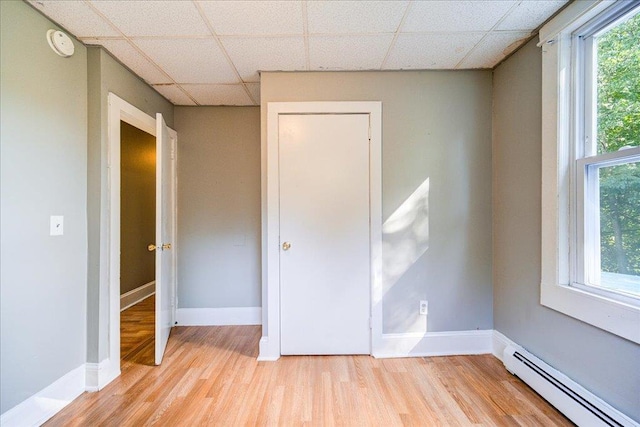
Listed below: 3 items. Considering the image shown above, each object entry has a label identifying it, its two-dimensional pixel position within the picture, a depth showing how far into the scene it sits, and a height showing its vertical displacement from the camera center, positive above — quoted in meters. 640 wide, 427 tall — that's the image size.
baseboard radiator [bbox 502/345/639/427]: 1.40 -1.01
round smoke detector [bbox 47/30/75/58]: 1.66 +1.02
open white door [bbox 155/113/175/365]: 2.21 -0.19
